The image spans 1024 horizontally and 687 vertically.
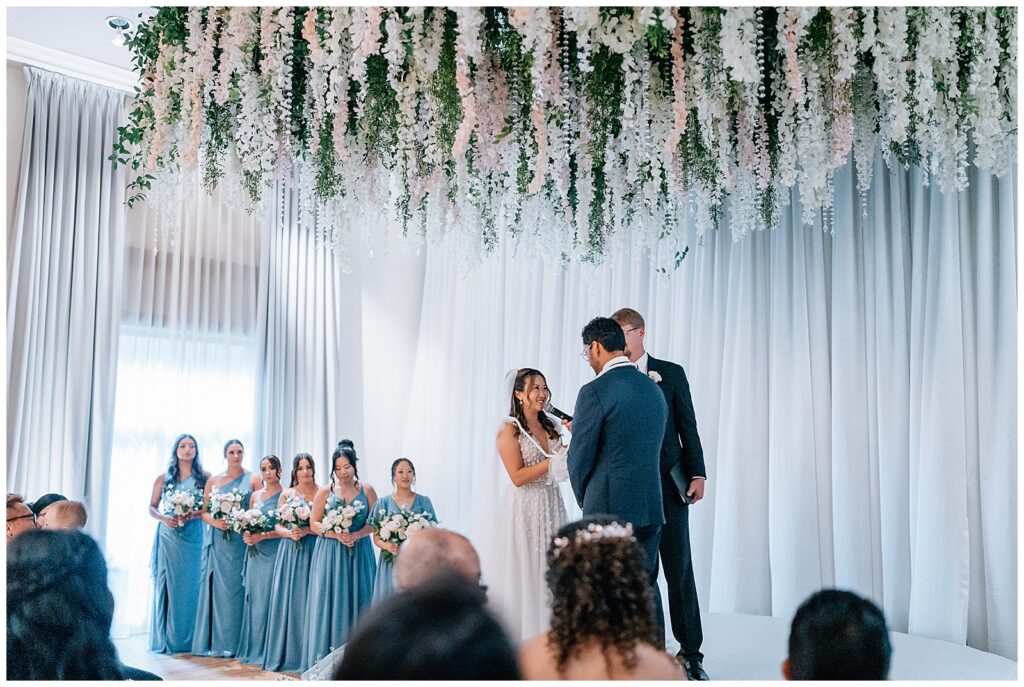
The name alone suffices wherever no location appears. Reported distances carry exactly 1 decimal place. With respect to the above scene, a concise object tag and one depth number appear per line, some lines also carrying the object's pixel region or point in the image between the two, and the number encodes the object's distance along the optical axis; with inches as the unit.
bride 167.2
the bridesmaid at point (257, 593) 218.7
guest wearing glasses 136.3
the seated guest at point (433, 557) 84.7
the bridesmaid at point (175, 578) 234.8
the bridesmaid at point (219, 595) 226.4
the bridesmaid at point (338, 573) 208.4
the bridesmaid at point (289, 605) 209.8
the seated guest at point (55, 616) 72.9
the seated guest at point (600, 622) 68.4
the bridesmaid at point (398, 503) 205.0
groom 139.3
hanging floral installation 128.4
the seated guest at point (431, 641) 51.4
